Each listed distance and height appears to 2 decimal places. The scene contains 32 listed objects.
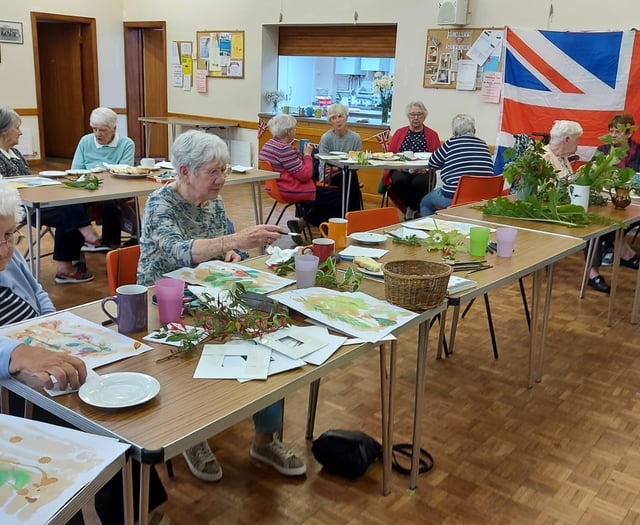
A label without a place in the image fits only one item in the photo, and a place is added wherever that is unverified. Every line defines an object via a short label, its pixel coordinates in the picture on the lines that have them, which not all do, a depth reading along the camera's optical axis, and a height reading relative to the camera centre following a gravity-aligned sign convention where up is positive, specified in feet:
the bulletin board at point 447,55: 21.61 +1.41
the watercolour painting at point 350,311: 5.64 -1.92
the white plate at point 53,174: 13.69 -1.87
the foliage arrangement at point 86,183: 12.51 -1.88
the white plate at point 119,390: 4.20 -1.96
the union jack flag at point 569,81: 18.98 +0.65
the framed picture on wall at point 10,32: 28.25 +2.00
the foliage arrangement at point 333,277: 6.65 -1.83
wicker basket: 6.10 -1.75
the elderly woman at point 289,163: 17.28 -1.84
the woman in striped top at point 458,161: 16.02 -1.49
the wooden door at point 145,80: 31.96 +0.25
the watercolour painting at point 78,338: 4.91 -1.93
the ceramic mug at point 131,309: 5.32 -1.77
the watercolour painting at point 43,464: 3.33 -2.06
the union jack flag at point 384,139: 23.94 -1.55
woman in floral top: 7.34 -1.64
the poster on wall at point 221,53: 28.27 +1.52
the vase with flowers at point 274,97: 27.96 -0.26
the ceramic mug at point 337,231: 8.26 -1.68
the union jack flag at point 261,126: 27.83 -1.47
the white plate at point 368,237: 8.64 -1.84
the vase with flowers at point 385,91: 24.81 +0.16
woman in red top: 19.77 -2.20
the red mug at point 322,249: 7.13 -1.64
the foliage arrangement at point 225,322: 5.24 -1.89
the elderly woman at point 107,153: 15.70 -1.63
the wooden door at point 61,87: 32.45 -0.23
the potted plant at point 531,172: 10.87 -1.14
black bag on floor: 7.49 -4.00
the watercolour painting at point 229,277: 6.55 -1.88
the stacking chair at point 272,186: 17.17 -2.48
